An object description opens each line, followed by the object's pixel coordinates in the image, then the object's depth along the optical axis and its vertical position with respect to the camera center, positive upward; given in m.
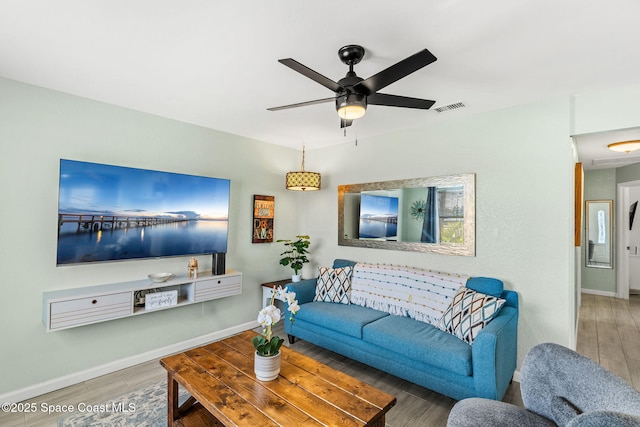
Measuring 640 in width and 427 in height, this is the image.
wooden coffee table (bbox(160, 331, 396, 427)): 1.56 -0.97
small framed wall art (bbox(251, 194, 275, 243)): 4.14 +0.02
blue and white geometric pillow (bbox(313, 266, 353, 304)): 3.56 -0.75
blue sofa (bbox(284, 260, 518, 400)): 2.20 -1.00
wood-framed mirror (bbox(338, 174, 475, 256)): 3.18 +0.09
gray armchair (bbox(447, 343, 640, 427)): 1.37 -0.80
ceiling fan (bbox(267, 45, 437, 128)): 1.68 +0.81
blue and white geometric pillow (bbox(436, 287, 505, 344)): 2.46 -0.73
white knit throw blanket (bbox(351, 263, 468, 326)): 2.94 -0.68
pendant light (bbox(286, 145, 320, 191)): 4.11 +0.53
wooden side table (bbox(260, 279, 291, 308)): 4.05 -0.92
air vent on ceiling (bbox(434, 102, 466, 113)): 2.88 +1.11
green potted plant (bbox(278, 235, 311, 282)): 4.19 -0.49
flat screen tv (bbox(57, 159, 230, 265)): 2.66 +0.03
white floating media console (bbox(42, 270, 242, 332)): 2.44 -0.74
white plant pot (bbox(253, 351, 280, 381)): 1.87 -0.89
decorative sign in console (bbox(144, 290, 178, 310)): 2.94 -0.79
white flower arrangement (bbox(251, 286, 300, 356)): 1.90 -0.74
